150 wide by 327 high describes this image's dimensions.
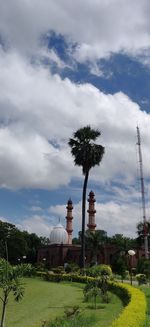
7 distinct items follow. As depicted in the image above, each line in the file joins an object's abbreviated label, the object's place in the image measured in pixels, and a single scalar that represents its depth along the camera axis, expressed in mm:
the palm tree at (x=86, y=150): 48594
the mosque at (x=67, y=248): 72750
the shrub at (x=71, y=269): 54847
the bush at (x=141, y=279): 34281
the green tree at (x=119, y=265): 56188
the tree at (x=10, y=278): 17609
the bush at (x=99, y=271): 27864
